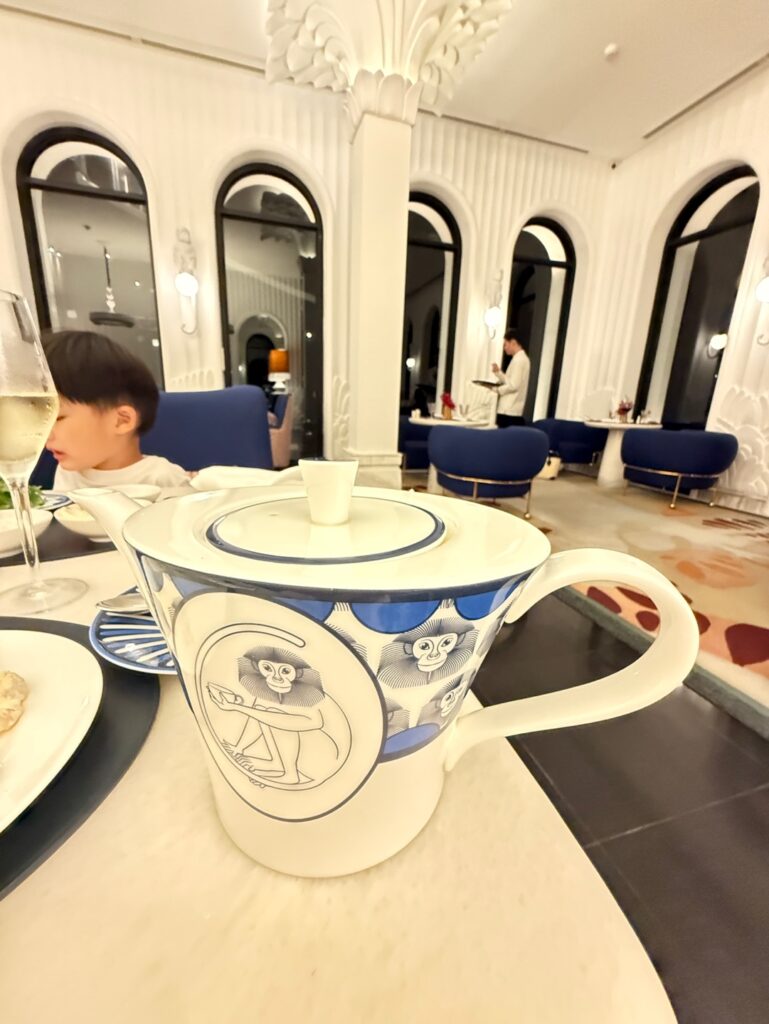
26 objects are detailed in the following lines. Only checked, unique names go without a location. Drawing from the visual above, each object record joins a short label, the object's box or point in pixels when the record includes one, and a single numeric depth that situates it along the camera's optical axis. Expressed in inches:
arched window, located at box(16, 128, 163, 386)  131.2
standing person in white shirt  163.2
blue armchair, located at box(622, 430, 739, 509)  125.3
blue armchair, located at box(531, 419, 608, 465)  172.4
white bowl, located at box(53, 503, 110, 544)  24.5
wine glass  16.9
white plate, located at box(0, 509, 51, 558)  22.6
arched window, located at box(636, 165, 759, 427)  146.8
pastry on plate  9.9
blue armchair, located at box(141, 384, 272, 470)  51.0
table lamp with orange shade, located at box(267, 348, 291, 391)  181.0
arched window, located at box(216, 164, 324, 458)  149.9
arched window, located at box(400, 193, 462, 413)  170.6
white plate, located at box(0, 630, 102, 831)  8.6
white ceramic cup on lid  8.7
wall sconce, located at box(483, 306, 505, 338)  169.2
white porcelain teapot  6.2
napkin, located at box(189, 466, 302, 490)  18.3
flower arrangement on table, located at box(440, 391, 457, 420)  154.4
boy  33.9
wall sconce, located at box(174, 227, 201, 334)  134.6
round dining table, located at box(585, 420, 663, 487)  156.1
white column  107.7
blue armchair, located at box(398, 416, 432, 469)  161.5
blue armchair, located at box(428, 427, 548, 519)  106.7
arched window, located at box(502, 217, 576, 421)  185.9
